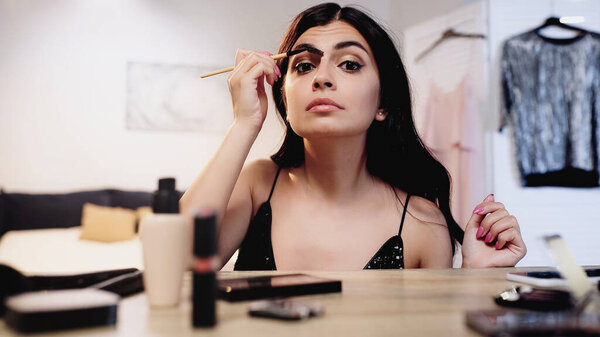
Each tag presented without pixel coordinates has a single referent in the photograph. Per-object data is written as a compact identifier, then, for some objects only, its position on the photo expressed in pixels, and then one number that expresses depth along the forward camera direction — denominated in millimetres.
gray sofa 3529
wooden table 473
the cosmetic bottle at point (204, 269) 437
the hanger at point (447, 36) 3112
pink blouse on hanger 3049
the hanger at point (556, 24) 2863
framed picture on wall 4000
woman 1055
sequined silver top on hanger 2807
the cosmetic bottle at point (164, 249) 568
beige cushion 3338
